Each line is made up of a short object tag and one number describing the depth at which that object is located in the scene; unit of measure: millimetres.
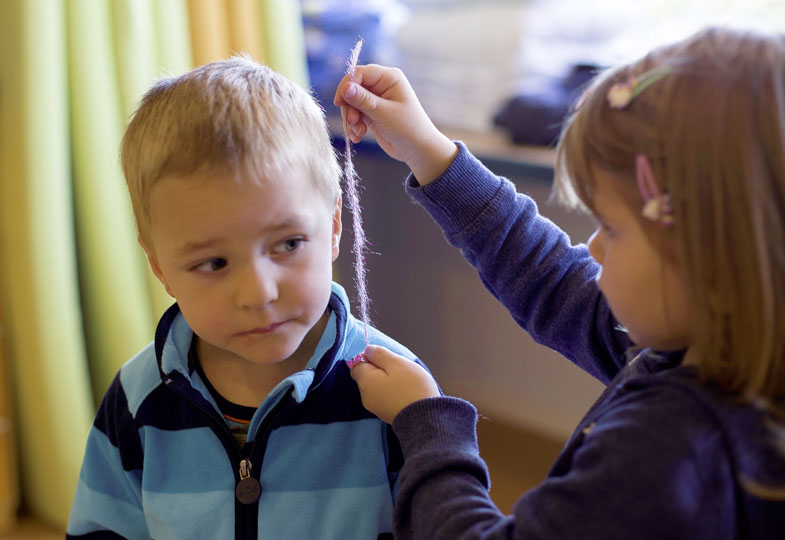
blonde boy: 797
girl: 631
